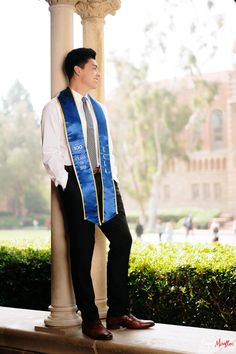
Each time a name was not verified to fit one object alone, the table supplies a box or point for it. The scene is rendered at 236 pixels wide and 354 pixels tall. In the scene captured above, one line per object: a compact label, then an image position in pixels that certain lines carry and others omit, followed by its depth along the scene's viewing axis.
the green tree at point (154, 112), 30.69
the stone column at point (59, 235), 3.42
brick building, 31.14
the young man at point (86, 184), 3.18
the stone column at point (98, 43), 3.57
